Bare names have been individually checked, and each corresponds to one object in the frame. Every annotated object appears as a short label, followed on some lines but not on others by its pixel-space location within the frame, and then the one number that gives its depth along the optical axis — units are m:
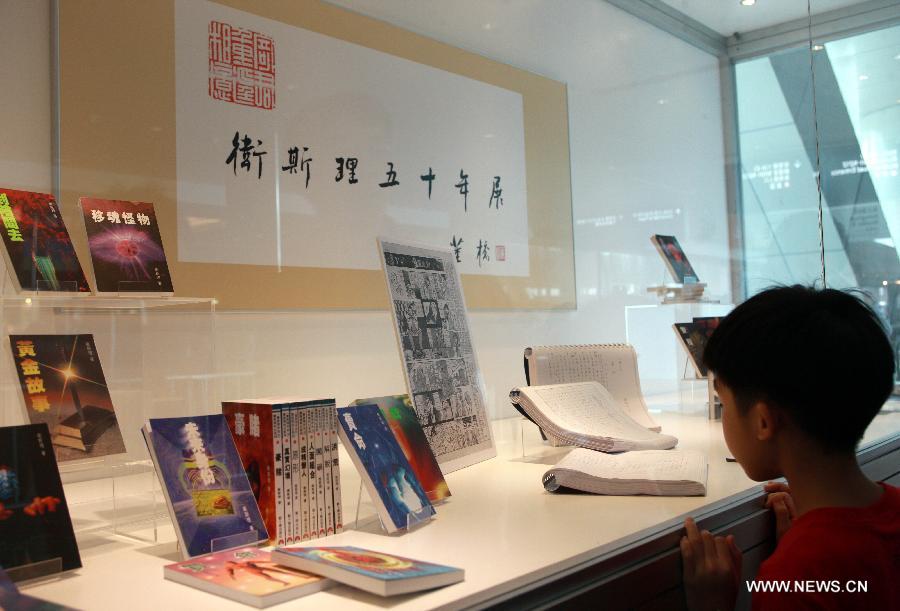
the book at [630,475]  1.61
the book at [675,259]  3.75
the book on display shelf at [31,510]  1.11
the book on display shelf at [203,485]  1.24
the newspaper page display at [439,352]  1.89
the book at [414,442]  1.63
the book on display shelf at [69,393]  1.40
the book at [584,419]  2.01
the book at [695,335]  3.09
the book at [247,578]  1.02
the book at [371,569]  1.02
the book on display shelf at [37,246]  1.46
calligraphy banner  2.08
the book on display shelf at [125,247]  1.56
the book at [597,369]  2.40
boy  1.13
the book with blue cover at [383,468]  1.41
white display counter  1.05
